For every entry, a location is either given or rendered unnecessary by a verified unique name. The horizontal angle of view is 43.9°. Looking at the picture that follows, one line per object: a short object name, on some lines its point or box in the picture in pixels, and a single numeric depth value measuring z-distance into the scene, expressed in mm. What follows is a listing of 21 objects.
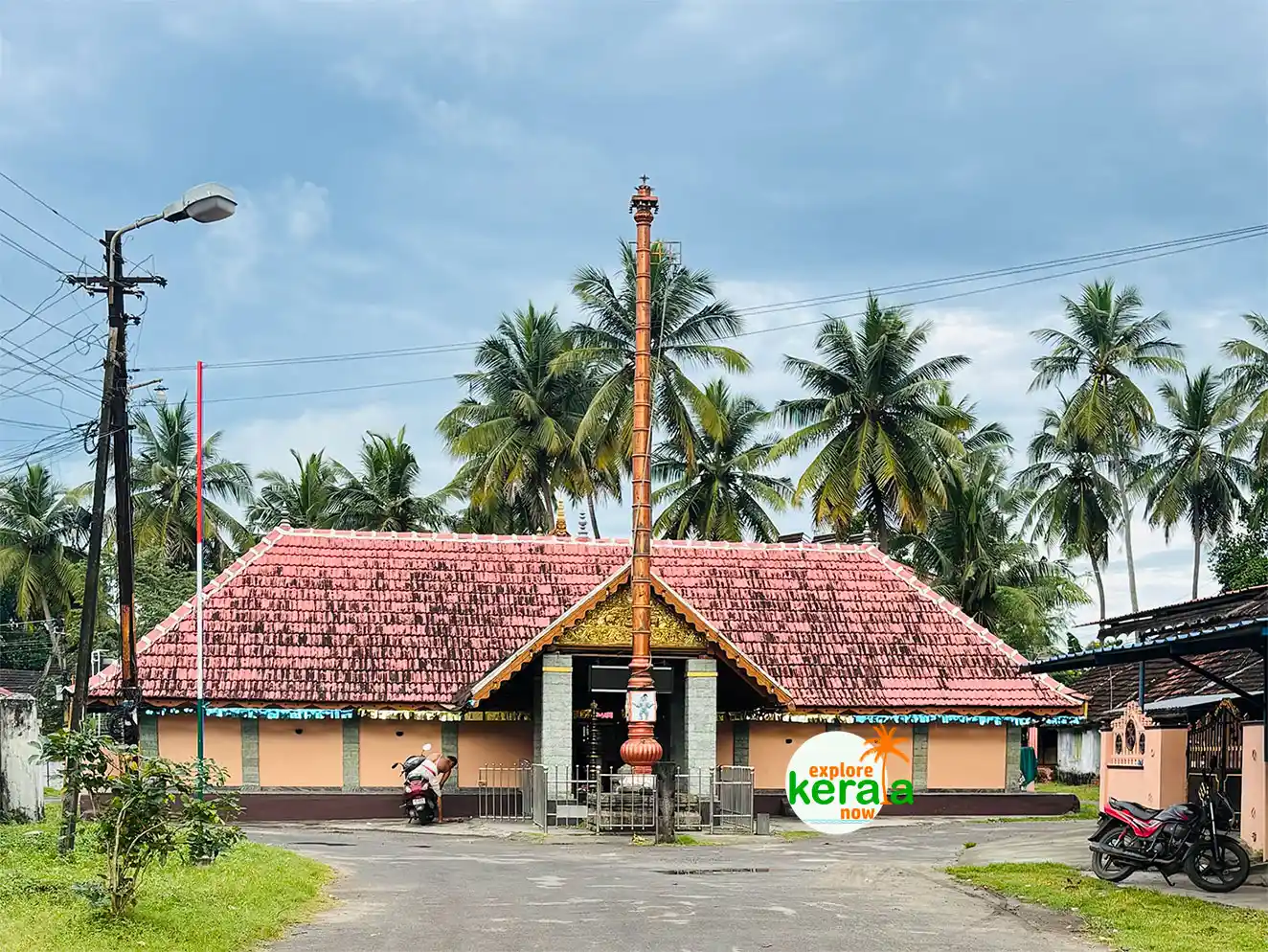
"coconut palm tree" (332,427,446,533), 46156
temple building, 26703
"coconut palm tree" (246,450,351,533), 48344
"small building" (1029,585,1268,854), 15820
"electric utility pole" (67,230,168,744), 18078
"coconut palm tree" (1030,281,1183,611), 45469
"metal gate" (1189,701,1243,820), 18094
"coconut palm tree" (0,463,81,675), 57125
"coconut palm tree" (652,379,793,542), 44562
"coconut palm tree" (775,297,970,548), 40969
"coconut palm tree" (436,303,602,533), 42750
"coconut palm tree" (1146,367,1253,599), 47750
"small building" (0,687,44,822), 22125
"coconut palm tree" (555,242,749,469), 39938
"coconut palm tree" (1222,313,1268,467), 43000
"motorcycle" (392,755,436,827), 25906
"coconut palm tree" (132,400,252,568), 52781
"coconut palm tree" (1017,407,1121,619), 49719
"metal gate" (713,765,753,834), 24891
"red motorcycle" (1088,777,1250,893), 15133
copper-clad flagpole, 23281
